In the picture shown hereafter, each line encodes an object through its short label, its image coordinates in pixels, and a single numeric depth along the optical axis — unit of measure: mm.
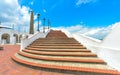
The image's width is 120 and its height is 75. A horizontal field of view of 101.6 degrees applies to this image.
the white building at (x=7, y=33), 11244
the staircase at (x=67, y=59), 1635
